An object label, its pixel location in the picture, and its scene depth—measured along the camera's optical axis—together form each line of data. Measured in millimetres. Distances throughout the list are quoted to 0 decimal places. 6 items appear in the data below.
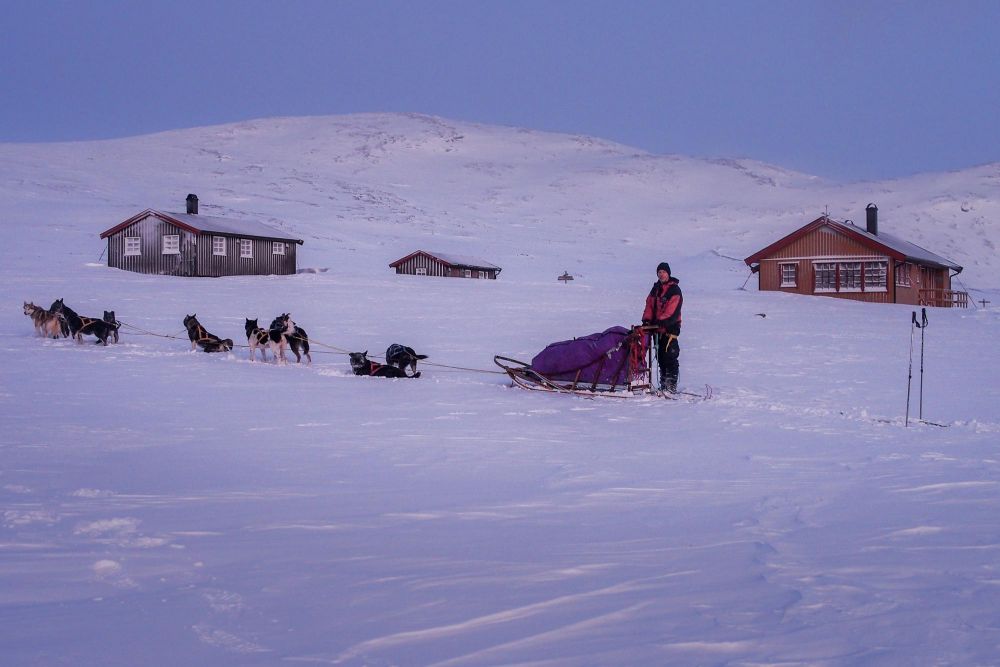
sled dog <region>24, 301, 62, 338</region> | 16688
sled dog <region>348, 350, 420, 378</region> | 12883
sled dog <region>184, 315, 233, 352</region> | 15359
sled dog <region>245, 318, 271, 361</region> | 14320
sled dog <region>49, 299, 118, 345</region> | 16016
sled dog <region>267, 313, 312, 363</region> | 14164
